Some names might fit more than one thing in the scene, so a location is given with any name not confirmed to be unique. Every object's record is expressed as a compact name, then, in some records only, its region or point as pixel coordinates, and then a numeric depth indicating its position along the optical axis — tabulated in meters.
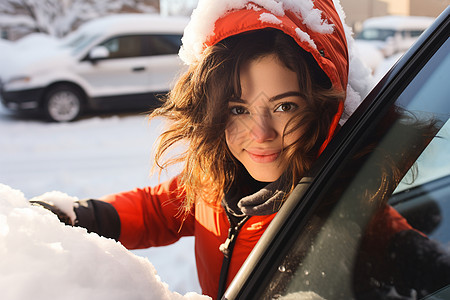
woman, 1.16
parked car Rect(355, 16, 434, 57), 7.07
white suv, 7.05
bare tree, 16.77
